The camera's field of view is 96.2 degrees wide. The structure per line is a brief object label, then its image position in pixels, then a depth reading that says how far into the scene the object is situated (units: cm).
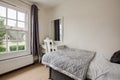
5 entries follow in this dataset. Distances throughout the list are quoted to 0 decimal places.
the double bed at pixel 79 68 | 75
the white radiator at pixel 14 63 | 147
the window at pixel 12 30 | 156
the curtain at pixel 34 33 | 201
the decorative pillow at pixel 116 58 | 102
